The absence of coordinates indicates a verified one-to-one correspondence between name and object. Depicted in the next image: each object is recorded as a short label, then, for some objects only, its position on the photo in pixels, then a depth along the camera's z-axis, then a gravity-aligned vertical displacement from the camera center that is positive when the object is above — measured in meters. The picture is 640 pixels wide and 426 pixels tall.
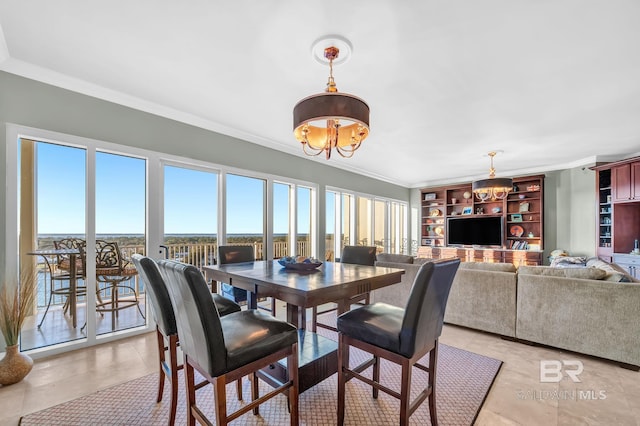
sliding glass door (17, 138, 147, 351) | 2.74 -0.17
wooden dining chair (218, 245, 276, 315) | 3.05 -0.47
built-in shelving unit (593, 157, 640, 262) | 4.71 +0.05
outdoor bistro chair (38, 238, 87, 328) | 2.92 -0.63
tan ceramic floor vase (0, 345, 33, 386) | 2.13 -1.15
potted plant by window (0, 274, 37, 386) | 2.15 -0.91
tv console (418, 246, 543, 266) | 6.27 -1.00
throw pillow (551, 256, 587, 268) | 4.49 -0.78
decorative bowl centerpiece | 2.32 -0.41
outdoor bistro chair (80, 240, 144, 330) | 3.05 -0.63
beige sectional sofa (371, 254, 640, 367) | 2.51 -0.92
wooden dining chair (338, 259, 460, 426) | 1.46 -0.65
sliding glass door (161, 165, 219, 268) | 3.53 +0.04
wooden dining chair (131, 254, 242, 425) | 1.67 -0.59
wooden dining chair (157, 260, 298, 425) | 1.27 -0.63
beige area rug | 1.80 -1.30
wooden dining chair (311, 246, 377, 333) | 3.26 -0.49
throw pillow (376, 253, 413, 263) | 3.78 -0.61
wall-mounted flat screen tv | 6.91 -0.45
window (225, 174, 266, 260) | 4.12 +0.02
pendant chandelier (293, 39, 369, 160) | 1.84 +0.66
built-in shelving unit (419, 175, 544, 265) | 6.46 -0.08
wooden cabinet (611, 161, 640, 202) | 4.63 +0.51
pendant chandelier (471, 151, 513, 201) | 4.90 +0.47
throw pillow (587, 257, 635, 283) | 2.61 -0.60
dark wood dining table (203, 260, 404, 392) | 1.68 -0.48
